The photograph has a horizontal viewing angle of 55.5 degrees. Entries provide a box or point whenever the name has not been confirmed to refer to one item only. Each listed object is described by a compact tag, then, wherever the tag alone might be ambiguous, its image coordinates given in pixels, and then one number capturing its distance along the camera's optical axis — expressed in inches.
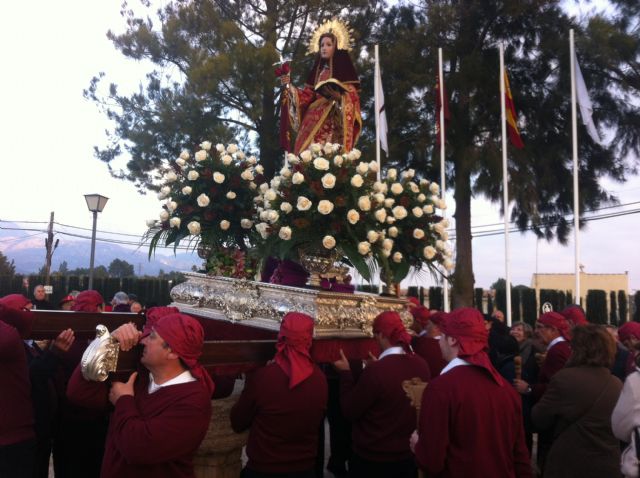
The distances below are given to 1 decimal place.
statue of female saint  275.1
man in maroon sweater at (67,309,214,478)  101.4
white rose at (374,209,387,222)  202.8
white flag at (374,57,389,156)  521.3
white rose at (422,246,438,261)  217.5
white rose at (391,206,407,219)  211.8
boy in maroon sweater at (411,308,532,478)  120.0
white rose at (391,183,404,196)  220.7
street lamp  551.2
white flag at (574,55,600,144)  474.6
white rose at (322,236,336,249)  195.6
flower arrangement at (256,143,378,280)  199.0
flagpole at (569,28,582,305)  457.2
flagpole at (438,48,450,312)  518.0
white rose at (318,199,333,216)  194.4
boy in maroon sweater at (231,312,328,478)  138.8
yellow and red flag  519.5
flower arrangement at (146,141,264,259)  234.4
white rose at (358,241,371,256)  197.3
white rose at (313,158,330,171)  203.0
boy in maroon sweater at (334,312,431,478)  165.2
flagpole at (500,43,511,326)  495.2
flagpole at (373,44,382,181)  512.9
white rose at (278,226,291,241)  196.2
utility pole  1126.6
